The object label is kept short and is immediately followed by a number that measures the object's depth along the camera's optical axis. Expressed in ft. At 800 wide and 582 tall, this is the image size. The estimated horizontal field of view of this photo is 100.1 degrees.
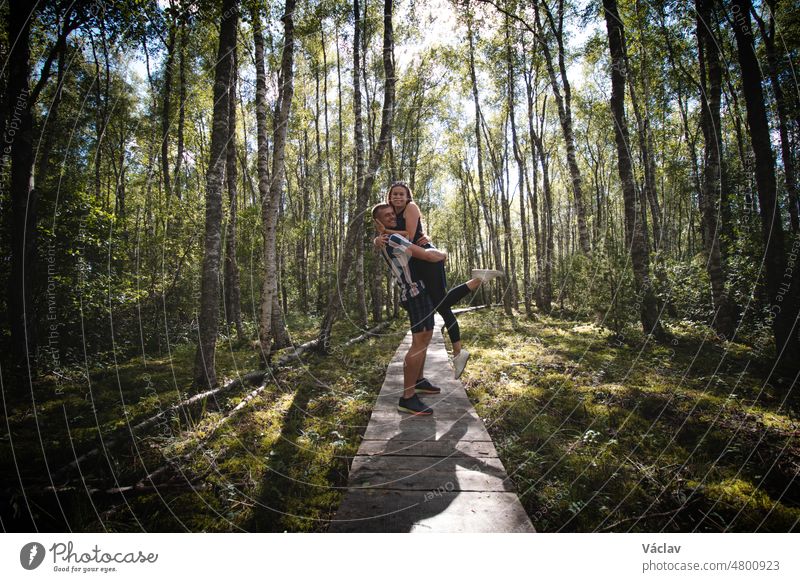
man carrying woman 14.35
